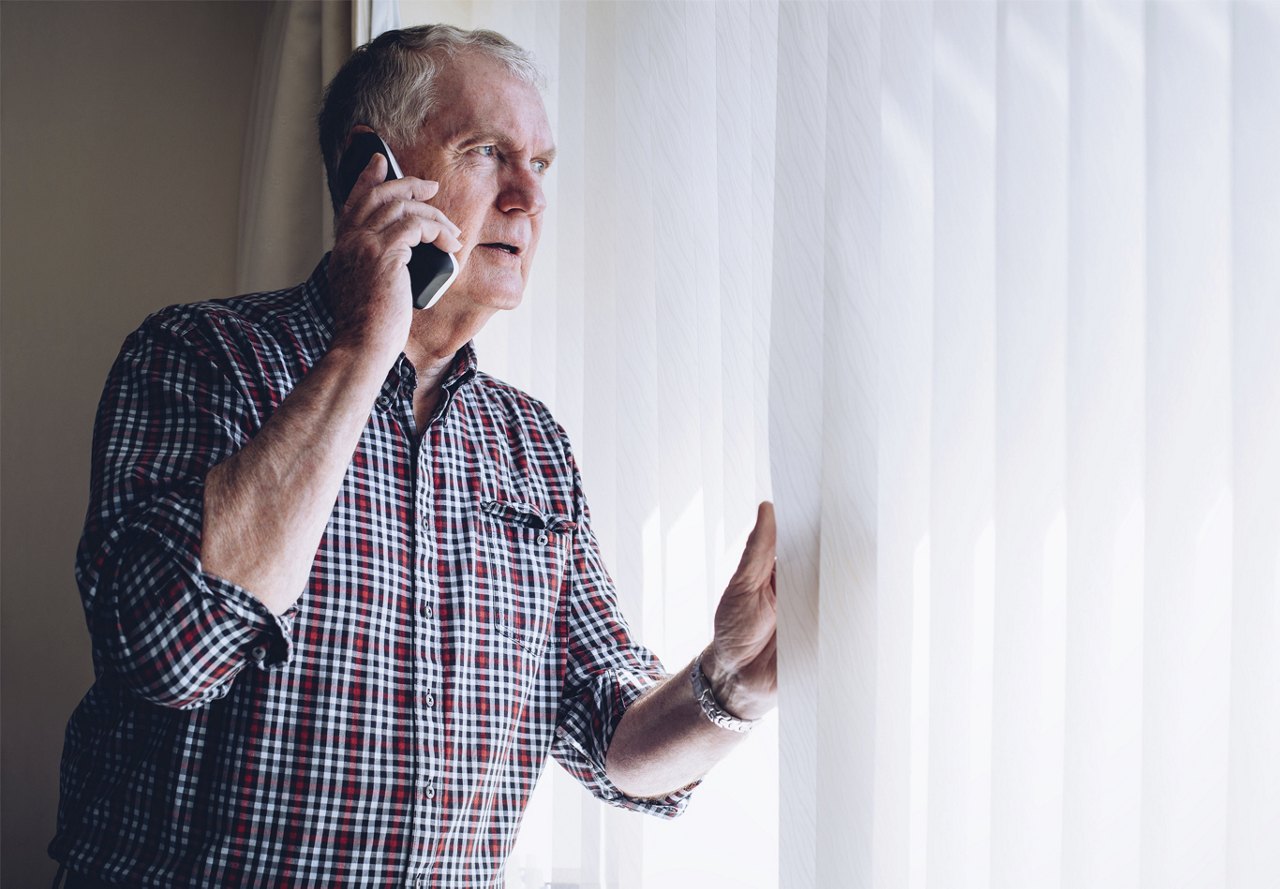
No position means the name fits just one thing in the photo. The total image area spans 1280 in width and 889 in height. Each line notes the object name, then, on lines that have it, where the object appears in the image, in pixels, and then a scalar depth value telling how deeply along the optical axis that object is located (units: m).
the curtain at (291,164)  1.85
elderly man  0.94
